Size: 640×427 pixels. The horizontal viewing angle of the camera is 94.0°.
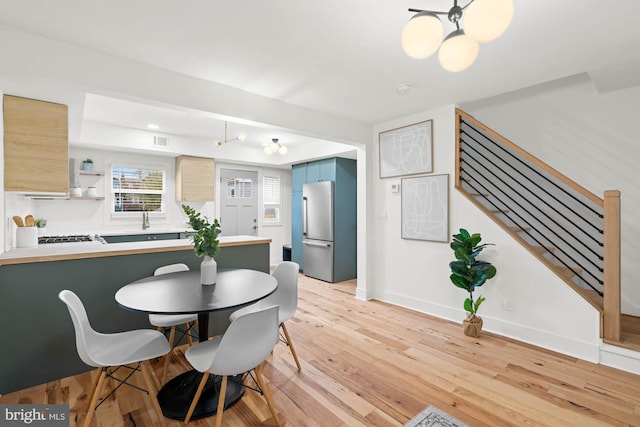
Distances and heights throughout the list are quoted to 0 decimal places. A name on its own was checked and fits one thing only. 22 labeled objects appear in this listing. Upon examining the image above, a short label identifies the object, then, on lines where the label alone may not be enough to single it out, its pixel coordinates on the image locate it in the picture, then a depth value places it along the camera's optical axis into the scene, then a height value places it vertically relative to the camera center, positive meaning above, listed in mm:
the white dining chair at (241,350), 1522 -728
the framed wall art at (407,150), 3742 +845
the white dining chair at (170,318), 2256 -816
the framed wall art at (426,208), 3604 +70
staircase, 2520 -68
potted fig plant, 3051 -596
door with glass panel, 6223 +238
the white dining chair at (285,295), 2486 -733
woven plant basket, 3092 -1171
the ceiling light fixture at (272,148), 4227 +927
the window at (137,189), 5105 +428
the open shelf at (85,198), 4509 +236
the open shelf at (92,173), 4638 +633
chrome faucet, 5258 -125
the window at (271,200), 6879 +309
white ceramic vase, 2154 -427
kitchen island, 2146 -663
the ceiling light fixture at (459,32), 1322 +879
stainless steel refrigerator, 5328 -300
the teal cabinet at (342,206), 5340 +138
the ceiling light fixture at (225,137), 3959 +1301
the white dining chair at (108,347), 1632 -821
